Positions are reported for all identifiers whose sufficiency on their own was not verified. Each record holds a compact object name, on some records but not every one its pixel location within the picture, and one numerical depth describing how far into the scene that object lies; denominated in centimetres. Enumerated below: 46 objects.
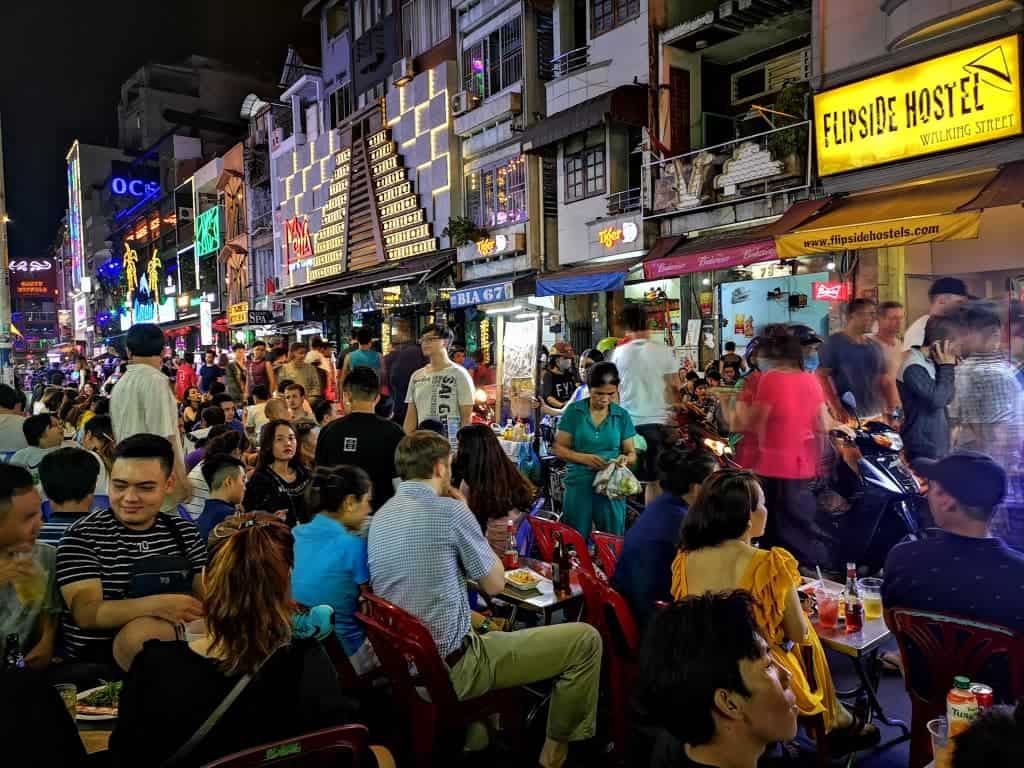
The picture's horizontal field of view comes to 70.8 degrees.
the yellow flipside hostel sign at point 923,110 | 897
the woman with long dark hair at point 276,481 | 588
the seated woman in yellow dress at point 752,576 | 335
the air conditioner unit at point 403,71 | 2164
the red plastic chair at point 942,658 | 300
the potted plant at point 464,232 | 1903
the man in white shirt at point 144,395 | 529
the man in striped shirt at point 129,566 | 318
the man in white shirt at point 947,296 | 608
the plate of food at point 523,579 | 468
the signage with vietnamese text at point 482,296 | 1678
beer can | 269
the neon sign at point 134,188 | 5669
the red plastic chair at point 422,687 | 354
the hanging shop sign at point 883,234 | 819
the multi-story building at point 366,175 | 2091
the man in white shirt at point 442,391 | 746
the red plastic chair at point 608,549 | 498
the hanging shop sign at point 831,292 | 1204
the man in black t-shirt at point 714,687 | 193
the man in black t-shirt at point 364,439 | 579
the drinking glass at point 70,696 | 291
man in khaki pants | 375
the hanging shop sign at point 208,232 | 3784
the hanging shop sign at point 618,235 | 1477
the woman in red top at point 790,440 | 578
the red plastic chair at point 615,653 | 407
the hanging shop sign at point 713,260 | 1047
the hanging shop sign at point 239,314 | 3064
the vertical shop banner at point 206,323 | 1633
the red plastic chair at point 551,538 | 500
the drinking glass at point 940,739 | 237
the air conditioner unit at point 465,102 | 1919
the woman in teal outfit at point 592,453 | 615
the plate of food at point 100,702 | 294
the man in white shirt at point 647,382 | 712
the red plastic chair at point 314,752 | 225
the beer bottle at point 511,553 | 516
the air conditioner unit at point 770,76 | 1306
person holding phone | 591
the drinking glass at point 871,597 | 407
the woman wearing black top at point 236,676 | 231
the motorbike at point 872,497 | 650
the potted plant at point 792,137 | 1150
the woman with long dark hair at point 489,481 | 565
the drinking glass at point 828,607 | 393
